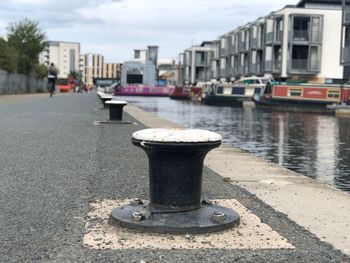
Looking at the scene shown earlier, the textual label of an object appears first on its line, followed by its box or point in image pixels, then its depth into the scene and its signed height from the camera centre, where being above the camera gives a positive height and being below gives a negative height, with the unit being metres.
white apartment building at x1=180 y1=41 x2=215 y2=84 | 119.75 +5.86
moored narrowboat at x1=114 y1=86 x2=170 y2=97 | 95.69 -0.76
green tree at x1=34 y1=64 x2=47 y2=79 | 57.88 +1.47
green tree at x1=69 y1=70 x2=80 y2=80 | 149.75 +3.11
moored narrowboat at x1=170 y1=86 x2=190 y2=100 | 76.93 -0.92
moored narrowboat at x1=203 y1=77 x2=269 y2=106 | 51.38 -0.25
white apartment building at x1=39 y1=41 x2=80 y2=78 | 189.25 +9.72
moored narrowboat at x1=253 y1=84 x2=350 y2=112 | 39.62 -0.44
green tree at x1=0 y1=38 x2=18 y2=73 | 43.67 +2.08
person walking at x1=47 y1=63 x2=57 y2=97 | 30.33 +0.64
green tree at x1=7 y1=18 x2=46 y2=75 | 53.75 +4.30
